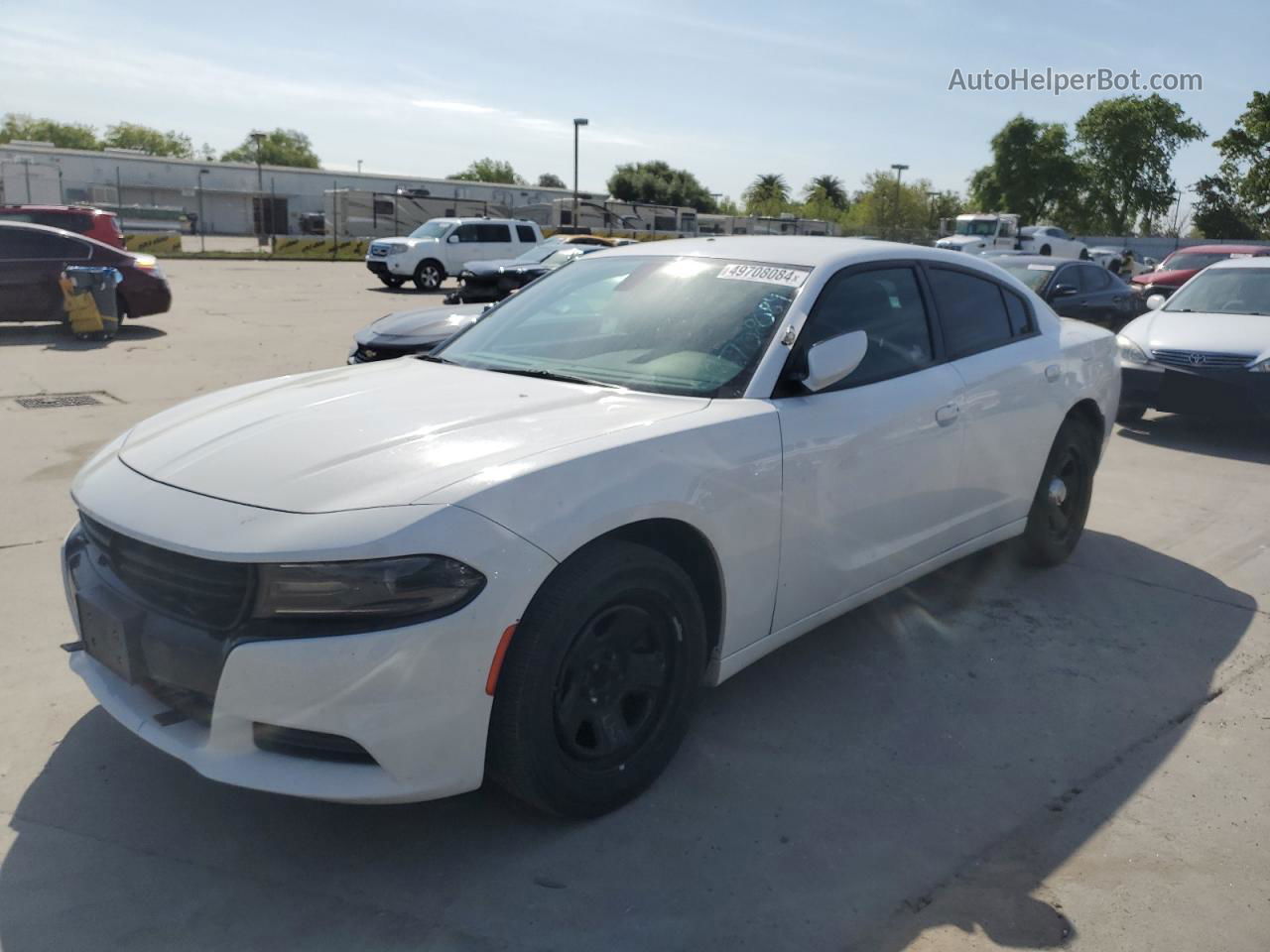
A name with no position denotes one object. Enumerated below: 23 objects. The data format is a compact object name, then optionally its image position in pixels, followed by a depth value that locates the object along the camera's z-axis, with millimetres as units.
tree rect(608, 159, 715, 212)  82125
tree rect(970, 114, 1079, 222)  66375
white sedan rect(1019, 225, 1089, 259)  40000
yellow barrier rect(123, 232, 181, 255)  33169
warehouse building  49281
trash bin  13172
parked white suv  25344
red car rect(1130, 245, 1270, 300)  18375
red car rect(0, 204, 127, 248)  17500
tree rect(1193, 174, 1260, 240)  51500
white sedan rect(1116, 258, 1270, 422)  8453
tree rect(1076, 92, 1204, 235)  58875
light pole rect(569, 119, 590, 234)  41188
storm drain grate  8844
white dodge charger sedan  2486
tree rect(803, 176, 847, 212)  99562
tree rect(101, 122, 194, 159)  119625
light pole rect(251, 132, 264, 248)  40569
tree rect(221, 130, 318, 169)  119125
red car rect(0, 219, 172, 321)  13648
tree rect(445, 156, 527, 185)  124625
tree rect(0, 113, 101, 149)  108994
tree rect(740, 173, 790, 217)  94562
